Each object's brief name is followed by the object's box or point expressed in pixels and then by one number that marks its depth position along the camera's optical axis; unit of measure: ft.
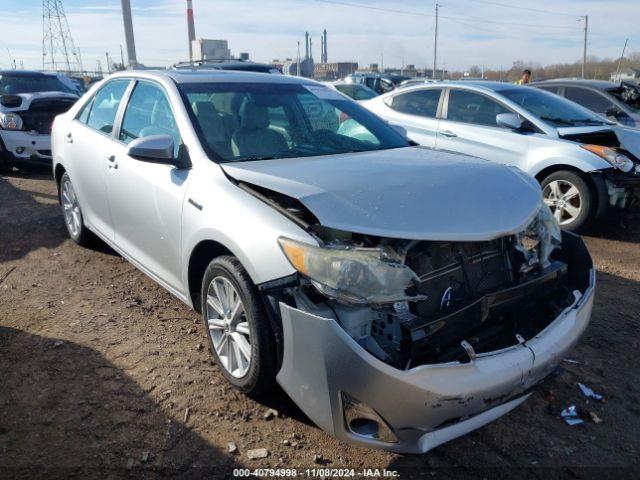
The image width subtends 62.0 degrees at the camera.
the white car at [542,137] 18.44
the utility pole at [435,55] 153.32
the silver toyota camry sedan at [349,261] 7.11
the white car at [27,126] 28.09
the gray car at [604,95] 27.78
